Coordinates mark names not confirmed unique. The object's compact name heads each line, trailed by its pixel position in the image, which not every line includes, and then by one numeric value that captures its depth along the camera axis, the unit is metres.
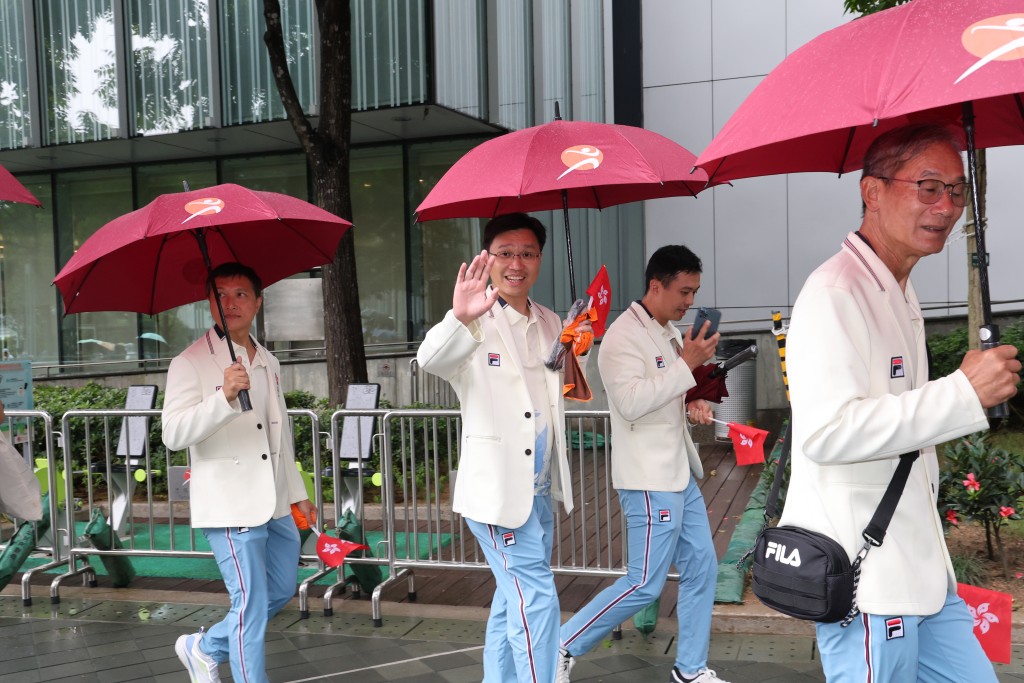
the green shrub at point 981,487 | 5.44
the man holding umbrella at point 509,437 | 3.58
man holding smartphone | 4.34
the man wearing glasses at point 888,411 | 2.28
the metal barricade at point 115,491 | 6.59
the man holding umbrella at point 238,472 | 4.16
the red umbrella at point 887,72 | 2.25
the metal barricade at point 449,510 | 6.08
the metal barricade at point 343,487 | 6.11
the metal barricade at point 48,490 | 6.61
